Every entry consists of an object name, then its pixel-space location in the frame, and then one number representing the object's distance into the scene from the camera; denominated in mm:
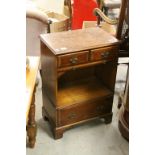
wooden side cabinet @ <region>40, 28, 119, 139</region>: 1891
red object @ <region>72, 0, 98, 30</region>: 3480
